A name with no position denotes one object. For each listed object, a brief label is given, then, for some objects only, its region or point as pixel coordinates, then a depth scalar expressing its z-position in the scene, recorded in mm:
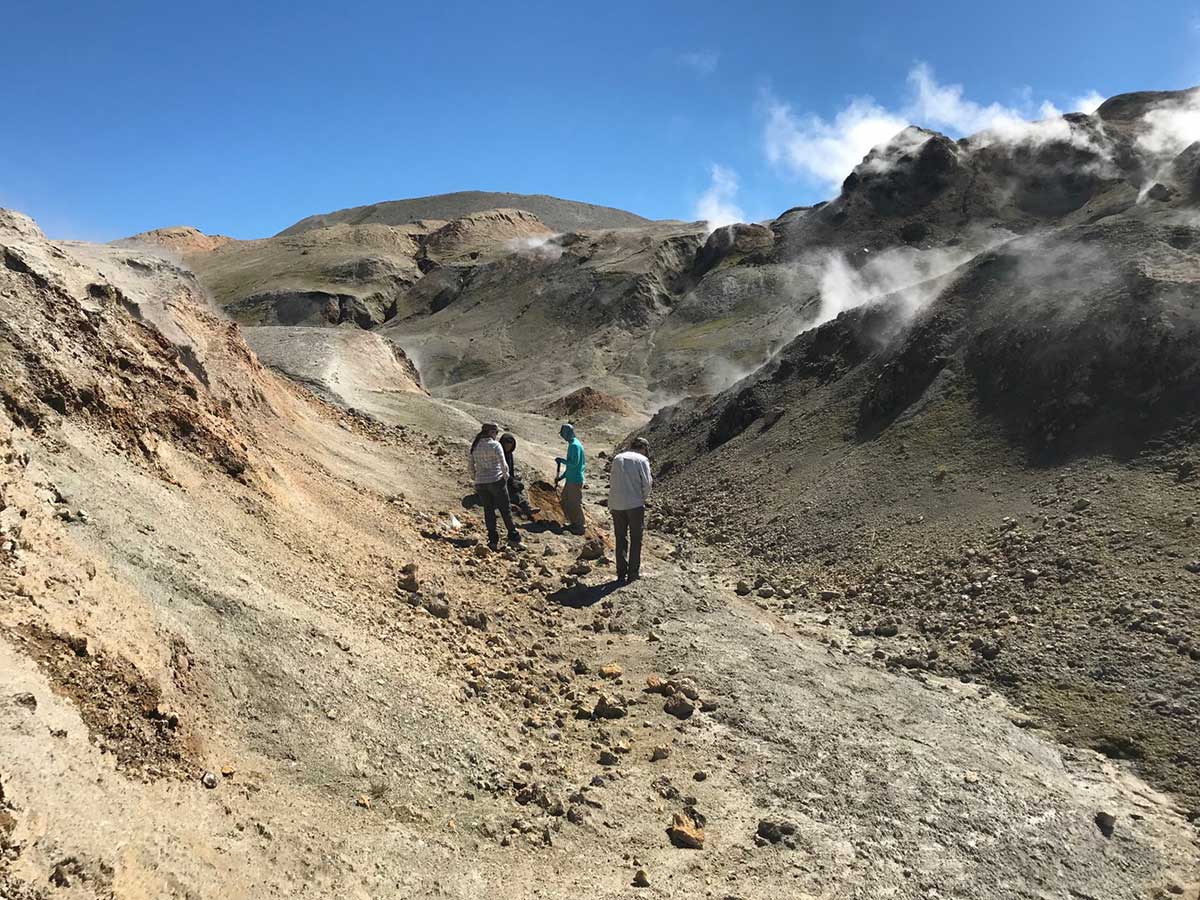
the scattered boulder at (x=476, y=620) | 7684
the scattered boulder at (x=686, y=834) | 5008
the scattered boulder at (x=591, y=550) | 11242
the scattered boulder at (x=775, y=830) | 5180
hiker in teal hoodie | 12352
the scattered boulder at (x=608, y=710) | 6566
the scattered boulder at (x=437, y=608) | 7508
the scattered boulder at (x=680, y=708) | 6730
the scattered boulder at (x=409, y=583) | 7766
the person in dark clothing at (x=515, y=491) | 12586
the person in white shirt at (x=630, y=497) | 9883
